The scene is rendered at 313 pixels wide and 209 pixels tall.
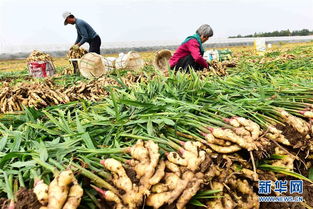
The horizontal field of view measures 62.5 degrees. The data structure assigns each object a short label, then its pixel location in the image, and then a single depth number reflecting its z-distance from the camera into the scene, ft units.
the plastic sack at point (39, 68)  16.20
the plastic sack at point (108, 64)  15.48
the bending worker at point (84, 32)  18.15
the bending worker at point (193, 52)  13.05
